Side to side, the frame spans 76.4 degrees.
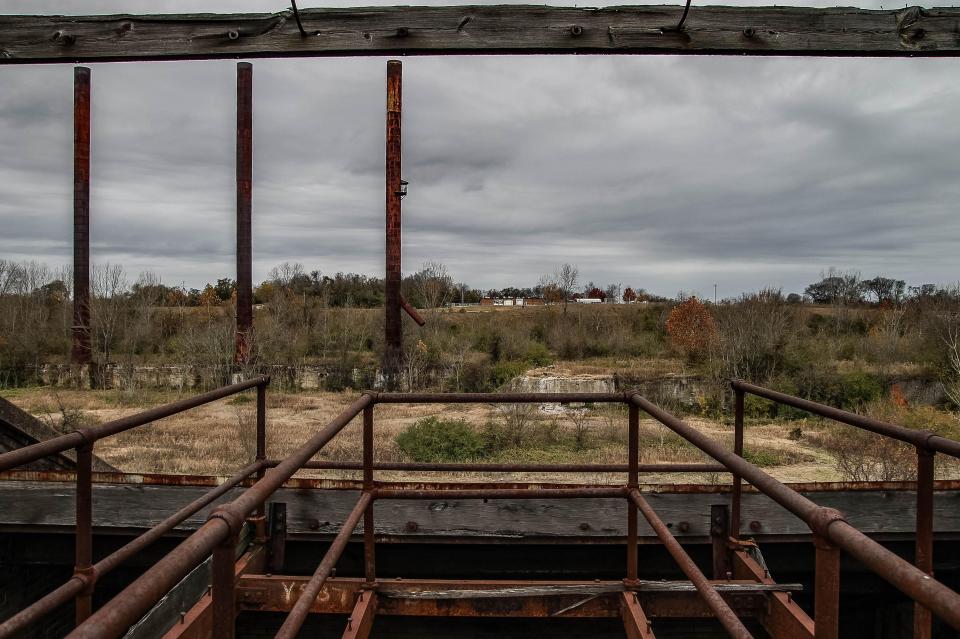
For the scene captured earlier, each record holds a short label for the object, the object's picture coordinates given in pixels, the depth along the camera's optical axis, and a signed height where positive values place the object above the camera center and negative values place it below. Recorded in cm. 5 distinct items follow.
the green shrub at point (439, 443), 954 -207
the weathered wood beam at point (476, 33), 279 +130
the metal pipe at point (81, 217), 1619 +262
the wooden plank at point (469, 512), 410 -135
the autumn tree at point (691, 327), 2361 -48
